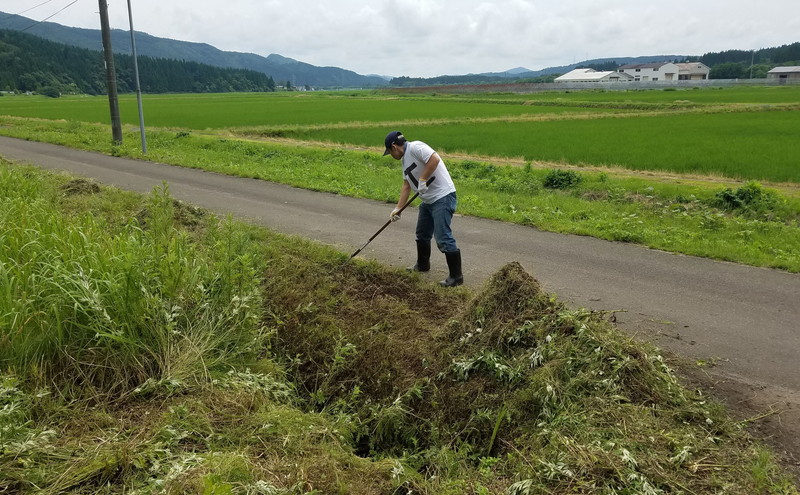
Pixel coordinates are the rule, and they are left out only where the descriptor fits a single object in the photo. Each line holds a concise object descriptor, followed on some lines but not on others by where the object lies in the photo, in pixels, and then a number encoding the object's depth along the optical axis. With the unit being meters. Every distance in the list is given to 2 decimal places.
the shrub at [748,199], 9.52
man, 5.70
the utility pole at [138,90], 16.51
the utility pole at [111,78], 18.14
